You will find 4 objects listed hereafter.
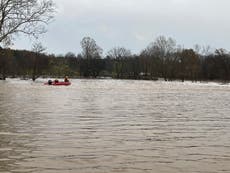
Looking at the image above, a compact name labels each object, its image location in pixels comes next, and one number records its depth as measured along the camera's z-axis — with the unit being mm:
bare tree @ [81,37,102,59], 167125
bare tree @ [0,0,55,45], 53156
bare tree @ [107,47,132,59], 181125
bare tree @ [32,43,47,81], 117375
